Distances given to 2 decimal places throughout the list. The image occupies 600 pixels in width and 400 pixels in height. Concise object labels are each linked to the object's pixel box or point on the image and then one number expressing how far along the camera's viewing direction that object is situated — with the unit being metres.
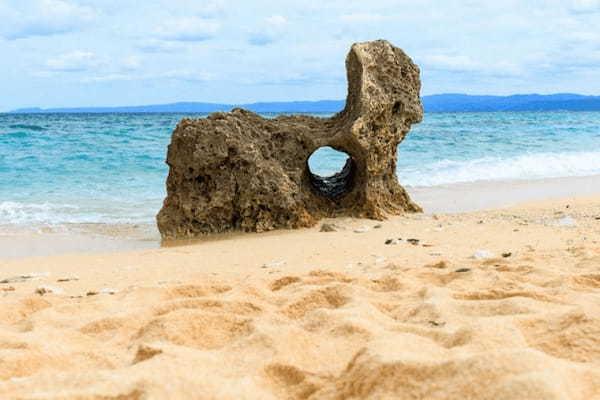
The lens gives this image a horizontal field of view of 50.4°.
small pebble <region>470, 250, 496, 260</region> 4.52
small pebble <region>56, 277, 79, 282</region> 4.61
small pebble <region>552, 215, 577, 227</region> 6.17
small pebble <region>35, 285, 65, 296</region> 4.00
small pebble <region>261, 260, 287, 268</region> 4.74
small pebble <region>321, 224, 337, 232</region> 6.52
